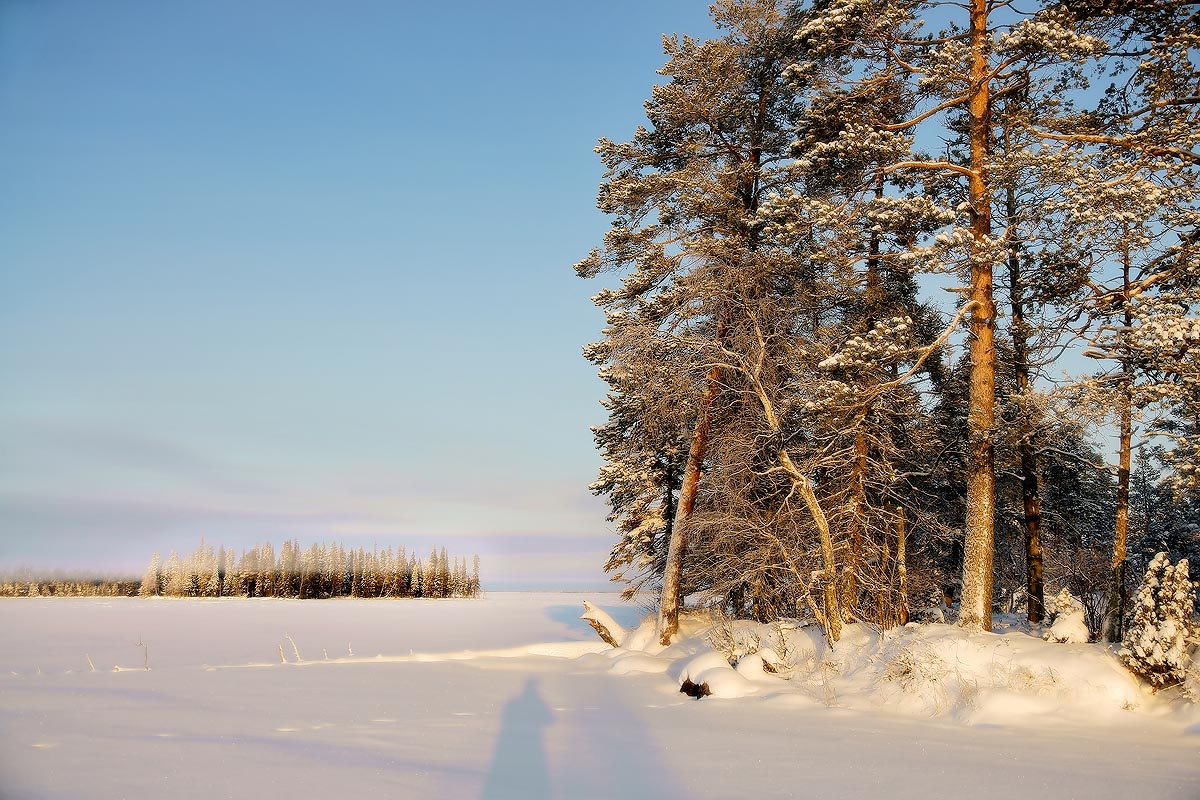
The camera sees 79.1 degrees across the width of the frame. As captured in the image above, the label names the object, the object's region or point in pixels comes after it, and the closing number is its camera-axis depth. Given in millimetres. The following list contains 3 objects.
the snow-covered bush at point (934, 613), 16806
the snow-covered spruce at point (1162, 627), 8938
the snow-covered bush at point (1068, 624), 10945
